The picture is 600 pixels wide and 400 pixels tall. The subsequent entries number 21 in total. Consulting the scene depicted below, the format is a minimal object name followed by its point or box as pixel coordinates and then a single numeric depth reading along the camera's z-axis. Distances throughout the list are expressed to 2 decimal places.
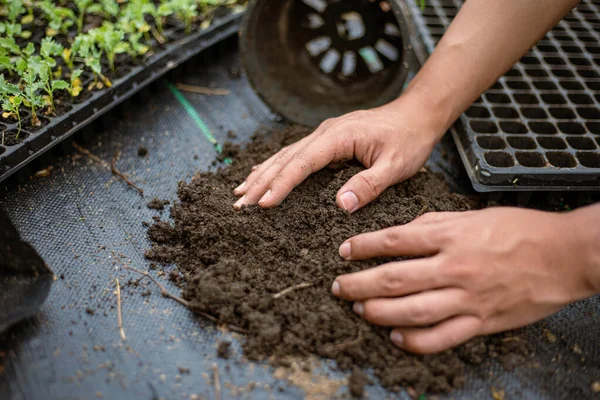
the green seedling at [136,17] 0.91
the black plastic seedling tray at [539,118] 0.80
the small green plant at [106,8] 0.94
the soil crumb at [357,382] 0.64
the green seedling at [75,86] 0.83
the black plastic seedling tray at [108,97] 0.77
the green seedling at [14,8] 0.88
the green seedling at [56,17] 0.90
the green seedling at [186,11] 0.94
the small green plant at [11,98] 0.77
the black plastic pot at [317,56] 0.90
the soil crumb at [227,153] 0.87
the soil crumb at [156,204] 0.79
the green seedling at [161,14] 0.92
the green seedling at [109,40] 0.85
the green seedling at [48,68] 0.79
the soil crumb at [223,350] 0.66
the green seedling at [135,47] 0.90
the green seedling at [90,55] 0.83
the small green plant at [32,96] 0.78
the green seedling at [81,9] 0.93
